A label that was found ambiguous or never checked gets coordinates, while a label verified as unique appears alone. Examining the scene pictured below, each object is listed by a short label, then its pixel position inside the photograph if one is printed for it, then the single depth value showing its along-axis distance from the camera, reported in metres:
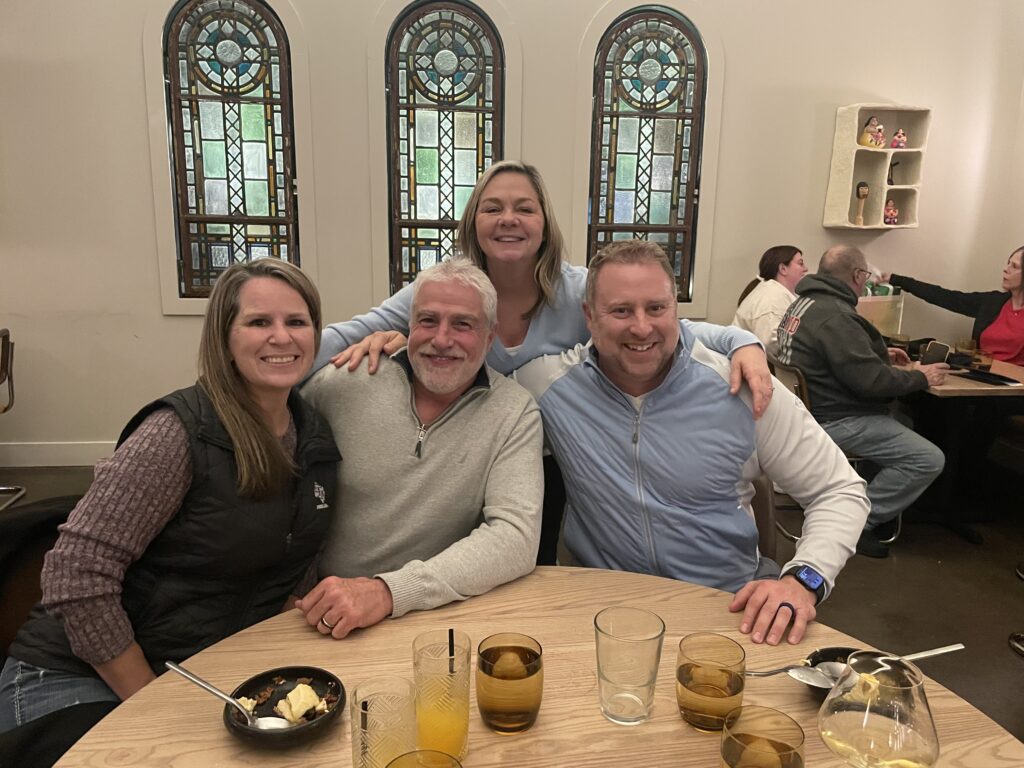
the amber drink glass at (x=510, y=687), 0.95
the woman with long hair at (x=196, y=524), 1.29
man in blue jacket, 1.62
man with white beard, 1.55
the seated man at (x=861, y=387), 3.38
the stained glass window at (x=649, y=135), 4.58
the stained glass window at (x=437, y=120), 4.46
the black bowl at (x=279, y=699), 0.90
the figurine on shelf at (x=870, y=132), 4.58
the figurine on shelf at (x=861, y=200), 4.69
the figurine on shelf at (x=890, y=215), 4.75
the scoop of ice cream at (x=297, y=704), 0.94
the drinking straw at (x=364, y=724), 0.81
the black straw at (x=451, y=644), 0.96
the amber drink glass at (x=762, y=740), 0.78
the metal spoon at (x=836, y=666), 1.03
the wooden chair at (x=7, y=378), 3.79
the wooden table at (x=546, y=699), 0.91
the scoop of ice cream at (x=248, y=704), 0.95
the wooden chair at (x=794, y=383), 3.47
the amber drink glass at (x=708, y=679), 0.96
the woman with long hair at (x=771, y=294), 3.99
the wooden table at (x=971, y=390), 3.39
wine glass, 0.80
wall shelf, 4.58
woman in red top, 4.33
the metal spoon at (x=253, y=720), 0.92
